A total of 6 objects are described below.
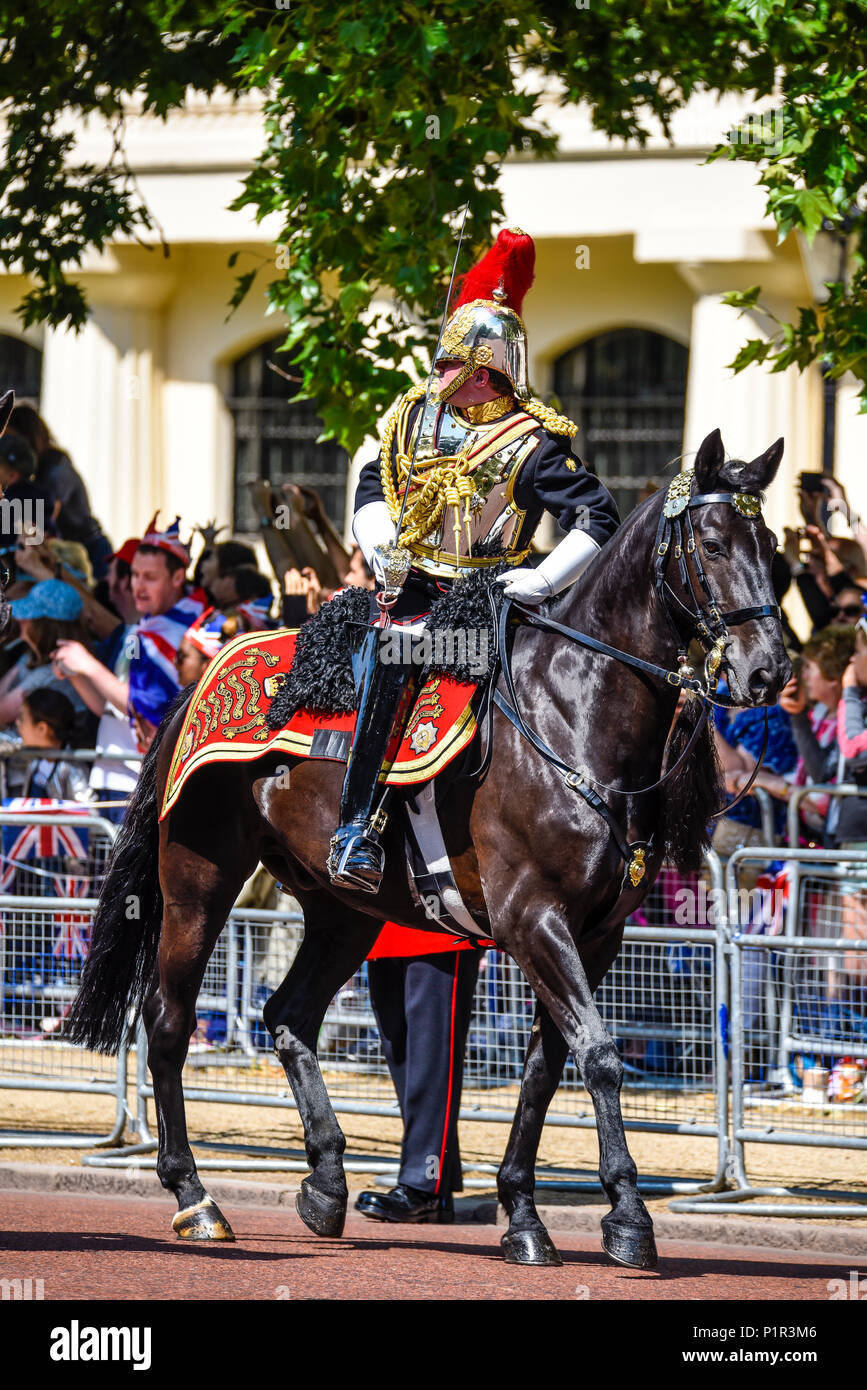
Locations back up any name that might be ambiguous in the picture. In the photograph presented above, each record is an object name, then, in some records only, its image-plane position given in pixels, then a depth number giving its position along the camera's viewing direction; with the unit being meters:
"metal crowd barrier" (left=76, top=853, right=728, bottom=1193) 17.36
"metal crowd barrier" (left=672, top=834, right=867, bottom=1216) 16.70
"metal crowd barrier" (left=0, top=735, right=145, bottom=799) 21.42
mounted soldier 13.58
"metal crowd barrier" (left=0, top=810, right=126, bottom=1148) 18.89
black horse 12.59
